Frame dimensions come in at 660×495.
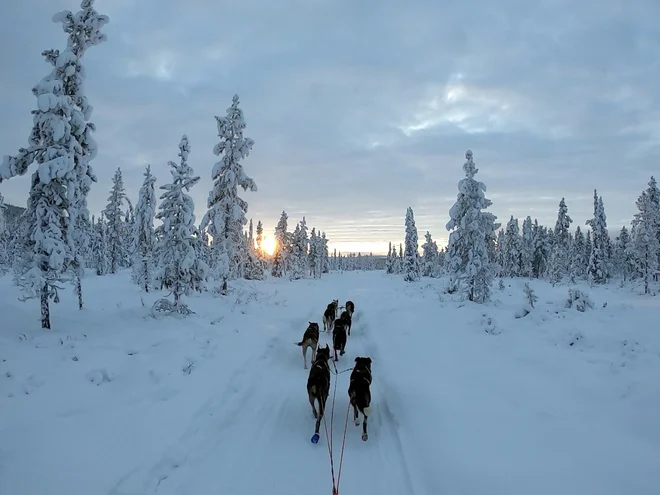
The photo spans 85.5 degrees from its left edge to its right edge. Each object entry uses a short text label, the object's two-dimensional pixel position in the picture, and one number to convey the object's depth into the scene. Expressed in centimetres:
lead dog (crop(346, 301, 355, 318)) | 1862
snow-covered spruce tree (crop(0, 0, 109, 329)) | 1048
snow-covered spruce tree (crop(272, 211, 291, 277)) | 7088
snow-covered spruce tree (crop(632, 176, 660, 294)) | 4119
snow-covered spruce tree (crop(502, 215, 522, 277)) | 7797
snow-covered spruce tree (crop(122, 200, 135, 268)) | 5697
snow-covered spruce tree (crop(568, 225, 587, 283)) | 7156
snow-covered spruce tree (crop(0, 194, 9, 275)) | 4000
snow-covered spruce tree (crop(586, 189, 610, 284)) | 5550
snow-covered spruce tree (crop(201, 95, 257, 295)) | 2572
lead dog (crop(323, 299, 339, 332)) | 1553
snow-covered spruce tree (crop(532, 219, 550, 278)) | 7219
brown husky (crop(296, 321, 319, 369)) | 1049
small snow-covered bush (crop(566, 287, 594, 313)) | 1454
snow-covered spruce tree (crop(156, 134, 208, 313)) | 1597
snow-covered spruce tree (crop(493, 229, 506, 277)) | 8438
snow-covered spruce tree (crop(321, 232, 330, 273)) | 10762
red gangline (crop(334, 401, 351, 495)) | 512
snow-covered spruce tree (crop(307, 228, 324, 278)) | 8338
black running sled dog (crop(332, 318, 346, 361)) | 1138
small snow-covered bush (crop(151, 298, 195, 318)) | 1534
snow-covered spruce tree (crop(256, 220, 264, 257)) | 8219
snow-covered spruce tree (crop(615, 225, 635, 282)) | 6944
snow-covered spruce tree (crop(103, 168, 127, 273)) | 4125
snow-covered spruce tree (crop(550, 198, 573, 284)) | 6219
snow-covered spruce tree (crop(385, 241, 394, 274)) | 12988
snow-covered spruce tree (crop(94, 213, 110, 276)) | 5202
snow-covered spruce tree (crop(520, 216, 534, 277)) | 7788
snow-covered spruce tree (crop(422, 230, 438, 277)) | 10294
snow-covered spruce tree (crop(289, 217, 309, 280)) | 6869
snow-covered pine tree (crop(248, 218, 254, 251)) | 9738
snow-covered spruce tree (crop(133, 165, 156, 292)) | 2848
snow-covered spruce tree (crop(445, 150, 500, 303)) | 2239
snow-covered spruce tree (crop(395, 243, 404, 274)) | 11220
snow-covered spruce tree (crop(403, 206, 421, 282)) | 6028
